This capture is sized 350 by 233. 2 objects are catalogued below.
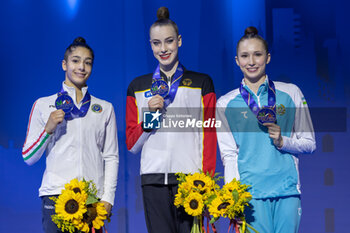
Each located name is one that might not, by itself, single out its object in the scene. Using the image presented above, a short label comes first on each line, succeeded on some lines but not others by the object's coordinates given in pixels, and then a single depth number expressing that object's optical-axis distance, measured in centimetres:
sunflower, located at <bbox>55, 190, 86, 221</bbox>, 706
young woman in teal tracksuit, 746
